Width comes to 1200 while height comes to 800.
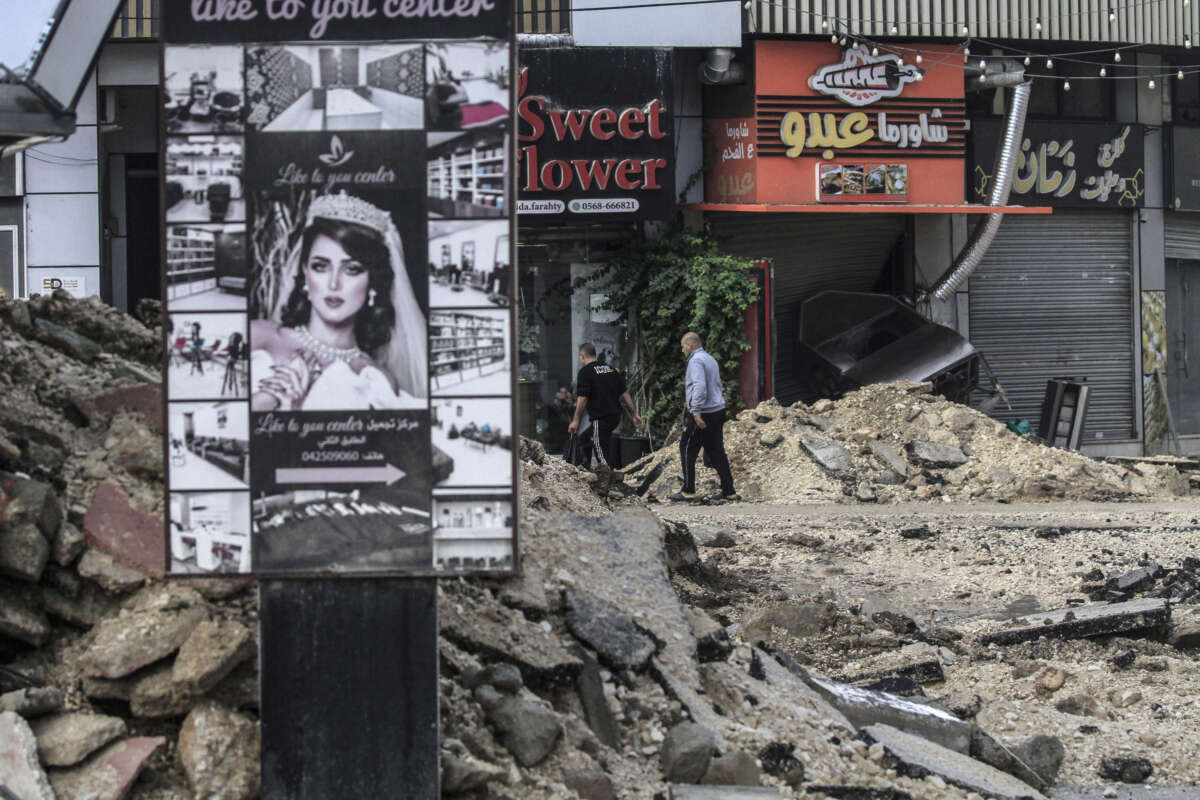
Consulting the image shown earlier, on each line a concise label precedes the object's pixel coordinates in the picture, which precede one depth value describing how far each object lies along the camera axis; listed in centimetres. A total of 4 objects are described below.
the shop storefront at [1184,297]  4692
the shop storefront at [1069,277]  4478
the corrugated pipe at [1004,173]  4247
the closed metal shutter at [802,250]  4200
